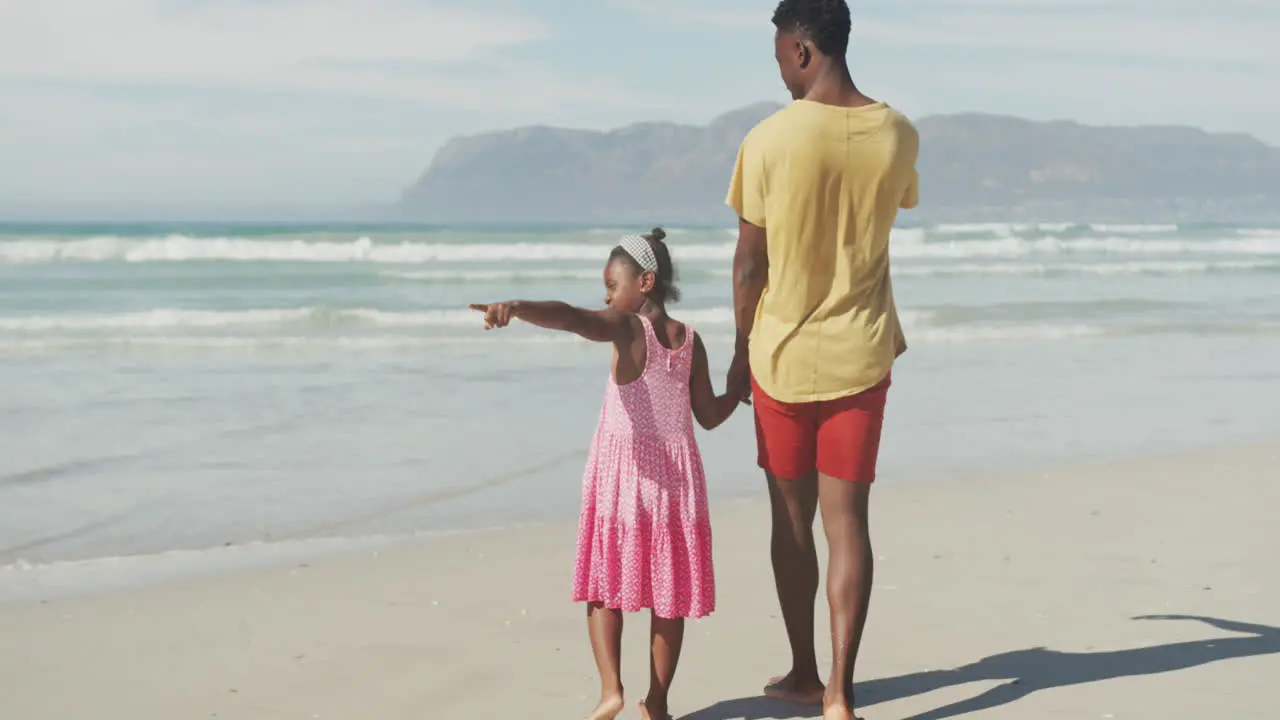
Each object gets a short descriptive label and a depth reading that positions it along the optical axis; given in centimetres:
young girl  372
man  352
